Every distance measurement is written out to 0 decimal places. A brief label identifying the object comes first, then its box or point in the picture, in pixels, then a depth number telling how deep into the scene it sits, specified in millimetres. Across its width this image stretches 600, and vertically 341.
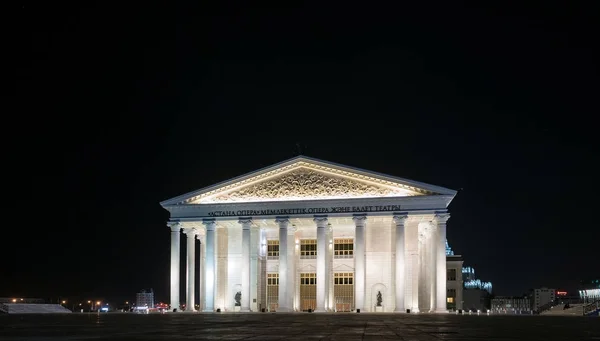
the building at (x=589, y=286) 120375
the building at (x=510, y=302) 168625
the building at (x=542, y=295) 158475
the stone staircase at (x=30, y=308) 64562
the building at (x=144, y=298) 96869
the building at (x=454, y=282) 94688
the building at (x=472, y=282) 136500
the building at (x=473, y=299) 113506
